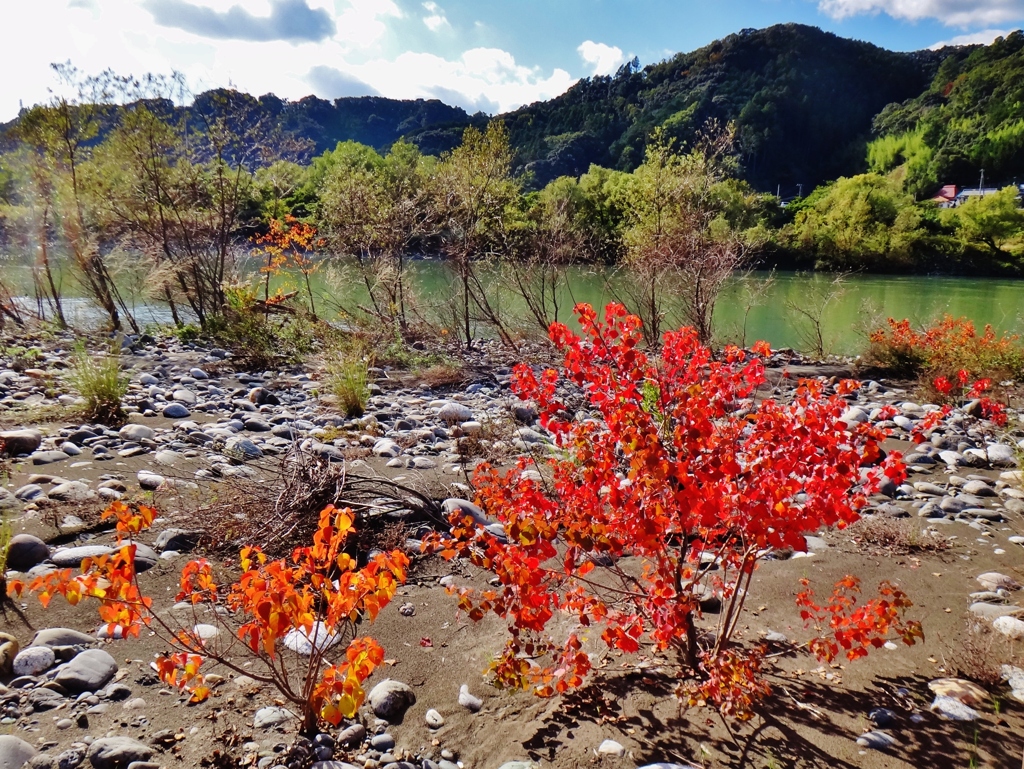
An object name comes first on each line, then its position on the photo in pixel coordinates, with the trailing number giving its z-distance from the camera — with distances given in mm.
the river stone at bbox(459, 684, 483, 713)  2402
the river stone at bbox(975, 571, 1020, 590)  3396
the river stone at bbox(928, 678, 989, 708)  2340
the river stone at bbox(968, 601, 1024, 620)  3023
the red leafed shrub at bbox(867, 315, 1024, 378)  8852
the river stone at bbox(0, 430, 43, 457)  4387
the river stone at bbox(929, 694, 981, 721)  2238
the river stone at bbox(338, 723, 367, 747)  2121
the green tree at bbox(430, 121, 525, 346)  11276
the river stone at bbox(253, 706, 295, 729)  2117
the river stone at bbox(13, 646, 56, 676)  2230
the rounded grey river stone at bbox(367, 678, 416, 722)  2316
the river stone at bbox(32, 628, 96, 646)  2377
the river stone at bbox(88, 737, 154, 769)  1850
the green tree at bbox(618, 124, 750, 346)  9859
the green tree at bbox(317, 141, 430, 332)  11672
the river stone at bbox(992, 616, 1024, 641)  2781
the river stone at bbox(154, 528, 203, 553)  3303
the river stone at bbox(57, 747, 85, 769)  1837
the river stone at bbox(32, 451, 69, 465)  4320
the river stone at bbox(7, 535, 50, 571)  2961
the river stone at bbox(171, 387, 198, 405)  6495
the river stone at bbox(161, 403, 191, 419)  5969
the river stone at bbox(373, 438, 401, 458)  5398
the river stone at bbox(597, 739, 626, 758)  2080
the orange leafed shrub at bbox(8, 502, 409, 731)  1723
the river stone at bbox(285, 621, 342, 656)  2650
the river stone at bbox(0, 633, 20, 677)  2213
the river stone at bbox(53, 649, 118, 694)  2180
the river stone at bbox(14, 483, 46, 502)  3664
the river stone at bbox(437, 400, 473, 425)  6543
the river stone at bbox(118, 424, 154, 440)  4980
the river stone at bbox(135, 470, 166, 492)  4012
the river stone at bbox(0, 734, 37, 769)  1775
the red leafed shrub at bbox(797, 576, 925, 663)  2193
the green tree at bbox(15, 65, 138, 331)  10547
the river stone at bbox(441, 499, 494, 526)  3893
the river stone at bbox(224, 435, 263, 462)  4733
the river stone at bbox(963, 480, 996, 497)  4871
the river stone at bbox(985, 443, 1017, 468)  5570
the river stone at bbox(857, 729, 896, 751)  2078
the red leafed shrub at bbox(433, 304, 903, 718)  2088
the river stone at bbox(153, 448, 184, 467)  4484
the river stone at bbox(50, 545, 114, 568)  3019
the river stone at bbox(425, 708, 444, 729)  2281
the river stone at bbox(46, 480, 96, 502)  3670
